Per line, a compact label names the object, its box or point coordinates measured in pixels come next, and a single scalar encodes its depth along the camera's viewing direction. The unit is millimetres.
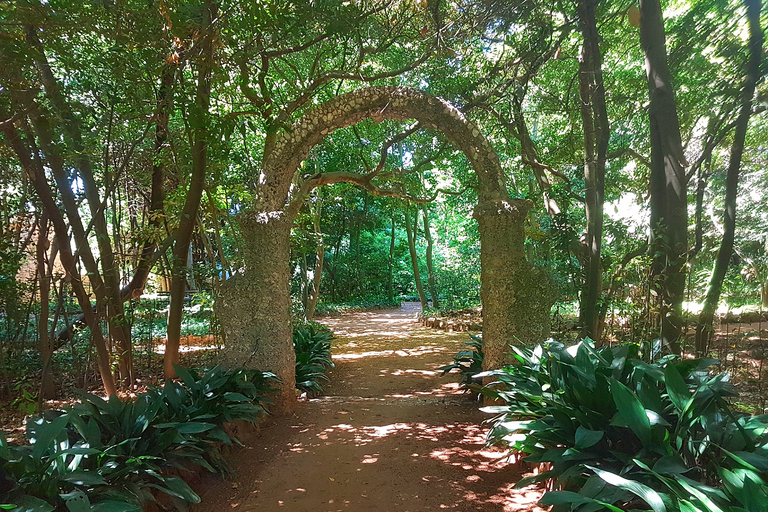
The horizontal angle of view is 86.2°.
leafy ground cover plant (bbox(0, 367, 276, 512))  1949
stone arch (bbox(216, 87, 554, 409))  4055
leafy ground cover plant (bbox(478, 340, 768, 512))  1675
